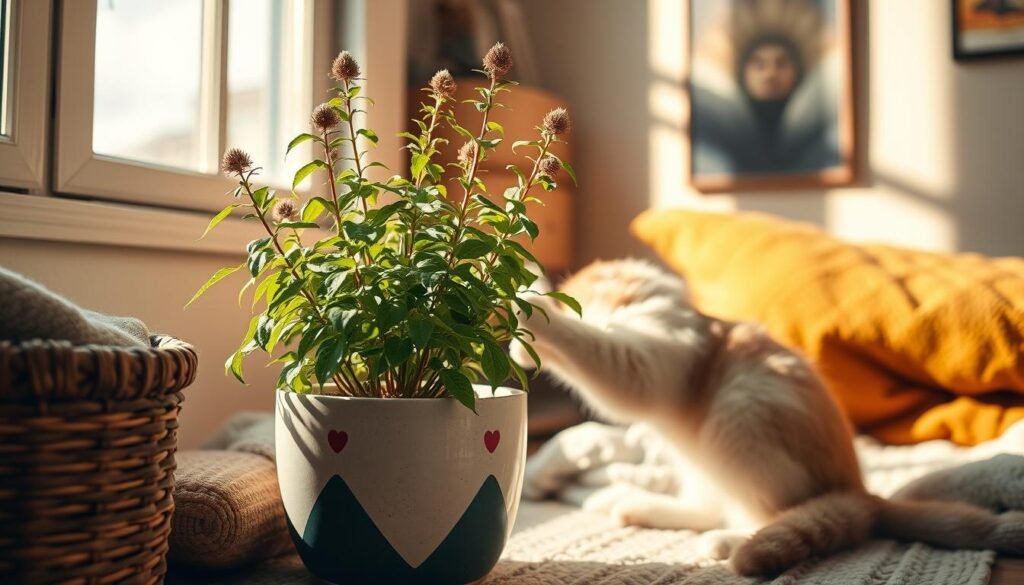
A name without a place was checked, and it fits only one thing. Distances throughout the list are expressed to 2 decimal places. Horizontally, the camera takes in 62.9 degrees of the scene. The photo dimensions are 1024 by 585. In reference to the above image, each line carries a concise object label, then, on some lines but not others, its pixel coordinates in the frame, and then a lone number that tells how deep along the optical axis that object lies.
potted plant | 0.74
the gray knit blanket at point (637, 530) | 0.91
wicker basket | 0.58
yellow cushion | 1.38
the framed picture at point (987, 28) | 1.77
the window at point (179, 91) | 1.10
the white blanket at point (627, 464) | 1.30
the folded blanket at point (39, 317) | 0.61
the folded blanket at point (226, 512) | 0.84
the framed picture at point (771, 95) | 1.92
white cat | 1.00
